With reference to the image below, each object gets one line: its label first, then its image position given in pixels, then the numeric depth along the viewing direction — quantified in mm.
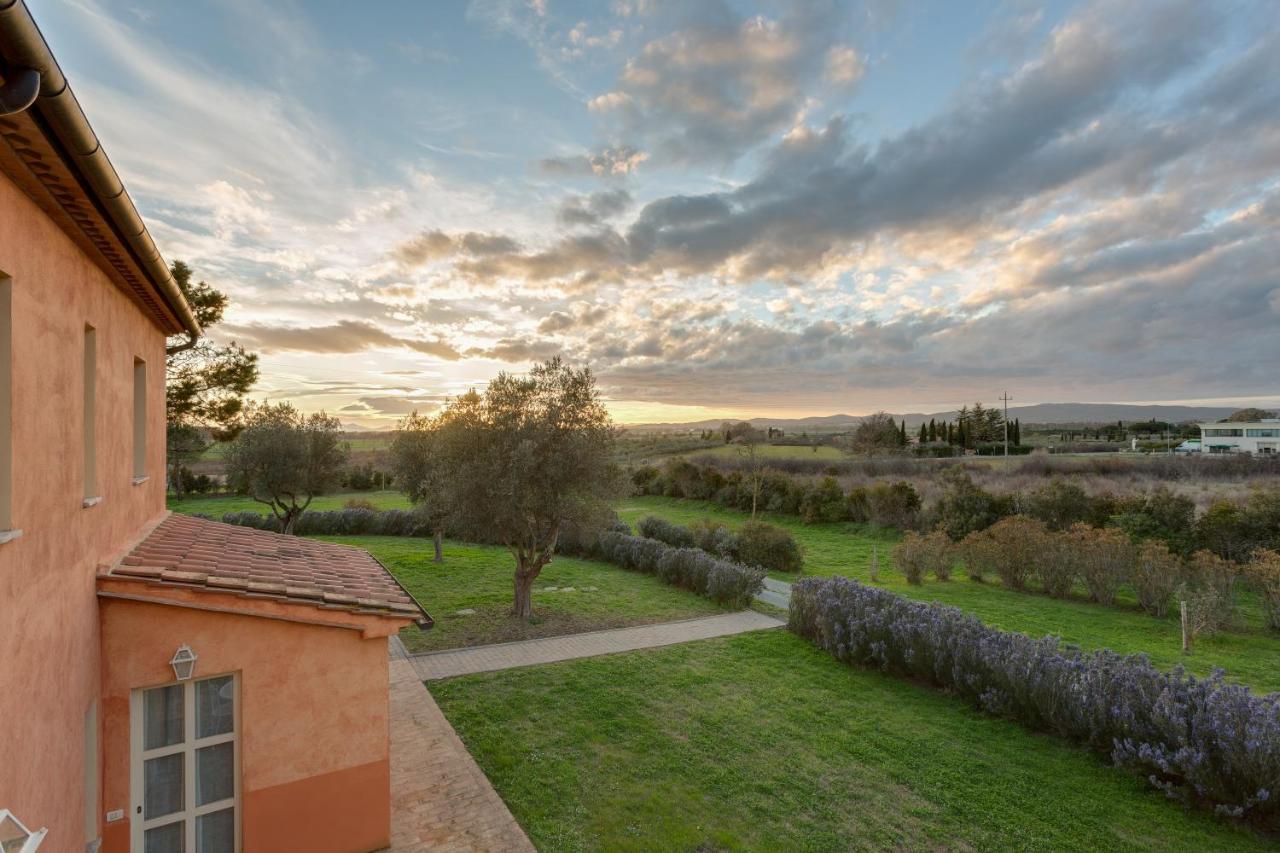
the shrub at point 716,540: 19766
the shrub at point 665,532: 21516
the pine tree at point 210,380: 23828
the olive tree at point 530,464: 12656
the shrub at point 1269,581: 12094
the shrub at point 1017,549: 15930
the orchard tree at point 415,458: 19234
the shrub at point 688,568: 14883
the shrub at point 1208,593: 11711
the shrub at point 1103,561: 14383
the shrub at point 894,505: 24219
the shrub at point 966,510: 20938
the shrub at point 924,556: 17062
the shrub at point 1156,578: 13430
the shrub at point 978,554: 16766
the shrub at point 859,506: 26156
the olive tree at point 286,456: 19375
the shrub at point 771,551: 19391
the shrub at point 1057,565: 15297
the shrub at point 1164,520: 16672
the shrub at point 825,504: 27312
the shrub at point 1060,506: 19453
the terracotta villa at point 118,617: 2961
